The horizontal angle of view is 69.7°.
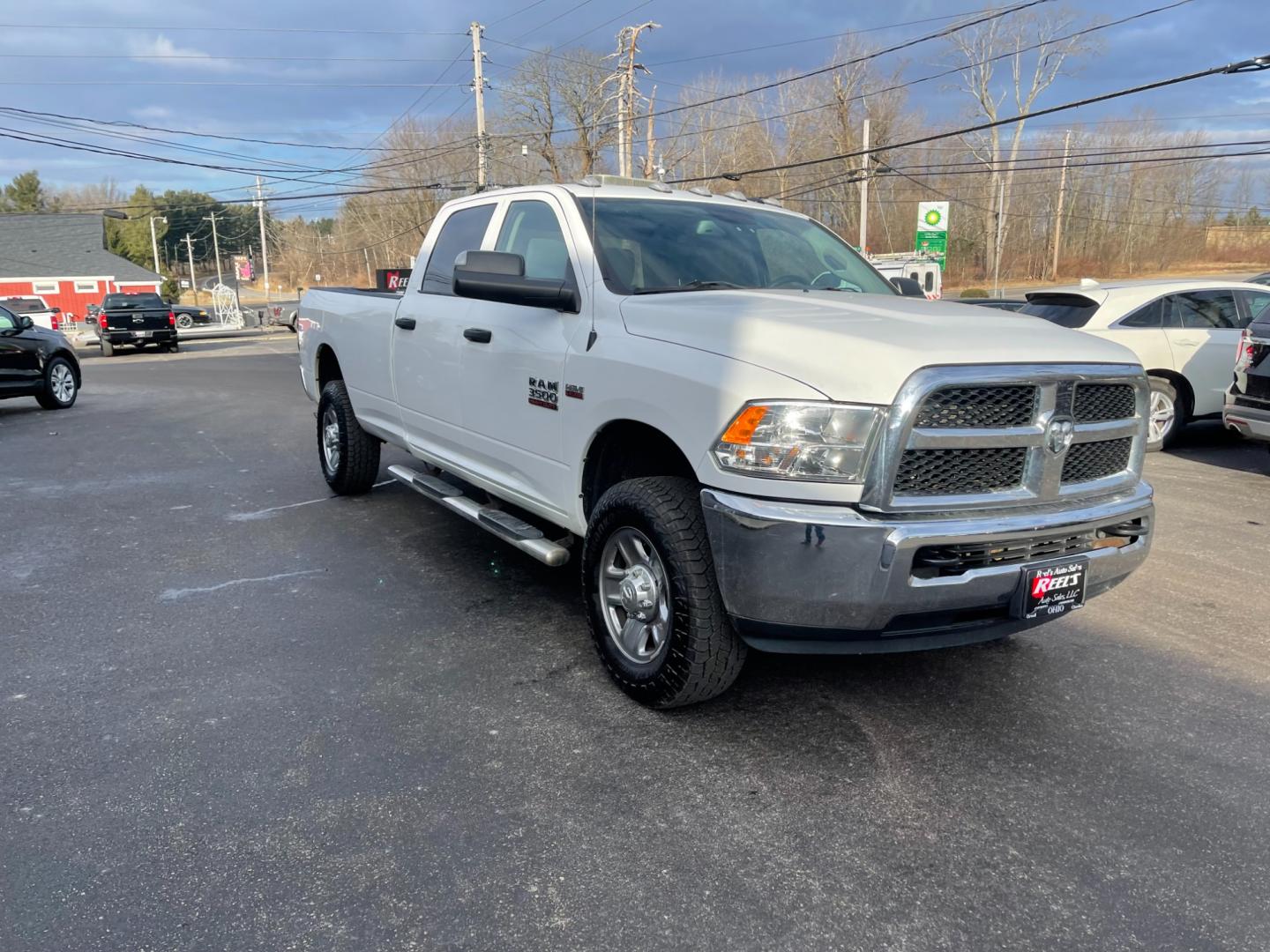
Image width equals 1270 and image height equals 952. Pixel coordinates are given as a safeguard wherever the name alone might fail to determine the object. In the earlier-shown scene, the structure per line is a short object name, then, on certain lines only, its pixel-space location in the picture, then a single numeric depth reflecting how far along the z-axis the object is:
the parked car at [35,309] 36.03
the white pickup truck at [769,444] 2.86
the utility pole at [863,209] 33.38
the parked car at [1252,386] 7.65
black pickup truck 28.02
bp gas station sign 28.72
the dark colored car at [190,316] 52.84
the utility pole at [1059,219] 55.49
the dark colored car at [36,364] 12.66
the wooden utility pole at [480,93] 33.01
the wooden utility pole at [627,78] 34.88
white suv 9.31
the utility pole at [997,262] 48.59
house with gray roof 58.53
